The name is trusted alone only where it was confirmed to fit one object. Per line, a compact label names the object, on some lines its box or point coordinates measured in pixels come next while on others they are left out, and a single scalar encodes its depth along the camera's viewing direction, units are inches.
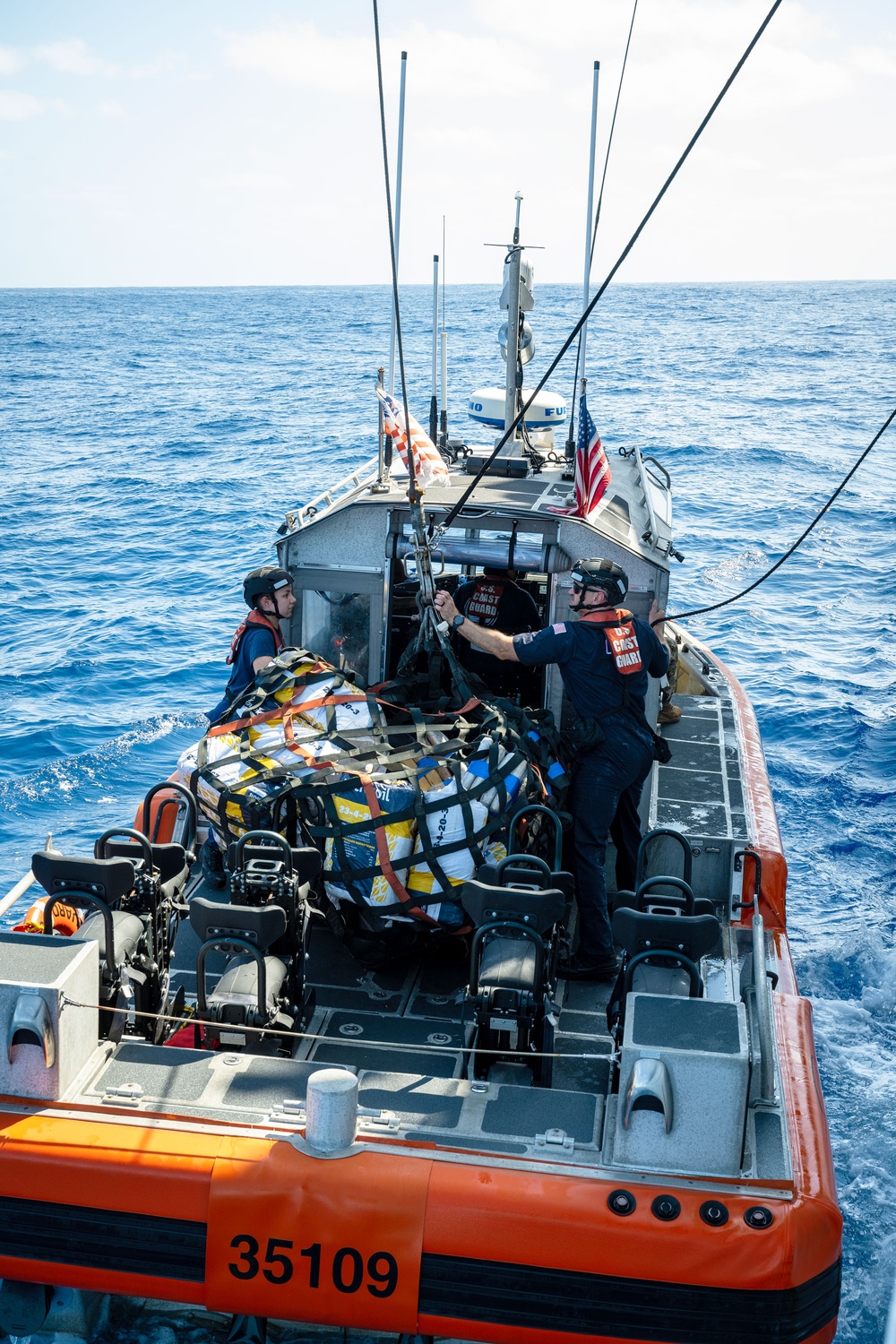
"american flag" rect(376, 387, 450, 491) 265.3
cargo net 198.2
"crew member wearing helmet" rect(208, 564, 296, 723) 241.9
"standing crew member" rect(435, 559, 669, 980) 217.3
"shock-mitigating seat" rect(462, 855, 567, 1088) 173.8
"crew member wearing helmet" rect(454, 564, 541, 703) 272.2
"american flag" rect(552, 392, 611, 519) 243.9
